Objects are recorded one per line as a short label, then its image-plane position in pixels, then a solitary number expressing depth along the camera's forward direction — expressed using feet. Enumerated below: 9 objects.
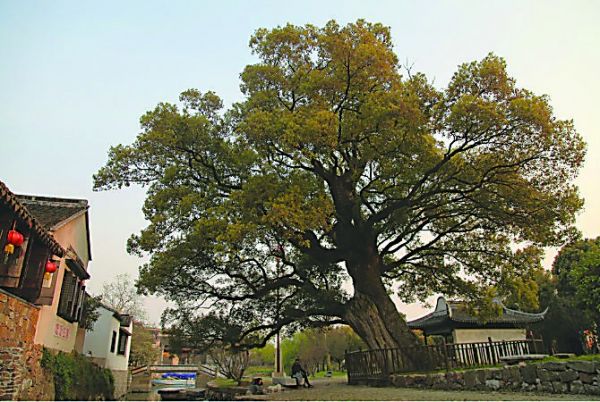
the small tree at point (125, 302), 91.15
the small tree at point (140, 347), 82.79
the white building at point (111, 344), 54.44
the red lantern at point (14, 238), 19.86
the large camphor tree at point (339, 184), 28.12
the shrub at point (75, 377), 30.37
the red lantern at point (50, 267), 26.76
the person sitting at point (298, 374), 39.88
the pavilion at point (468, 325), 54.75
